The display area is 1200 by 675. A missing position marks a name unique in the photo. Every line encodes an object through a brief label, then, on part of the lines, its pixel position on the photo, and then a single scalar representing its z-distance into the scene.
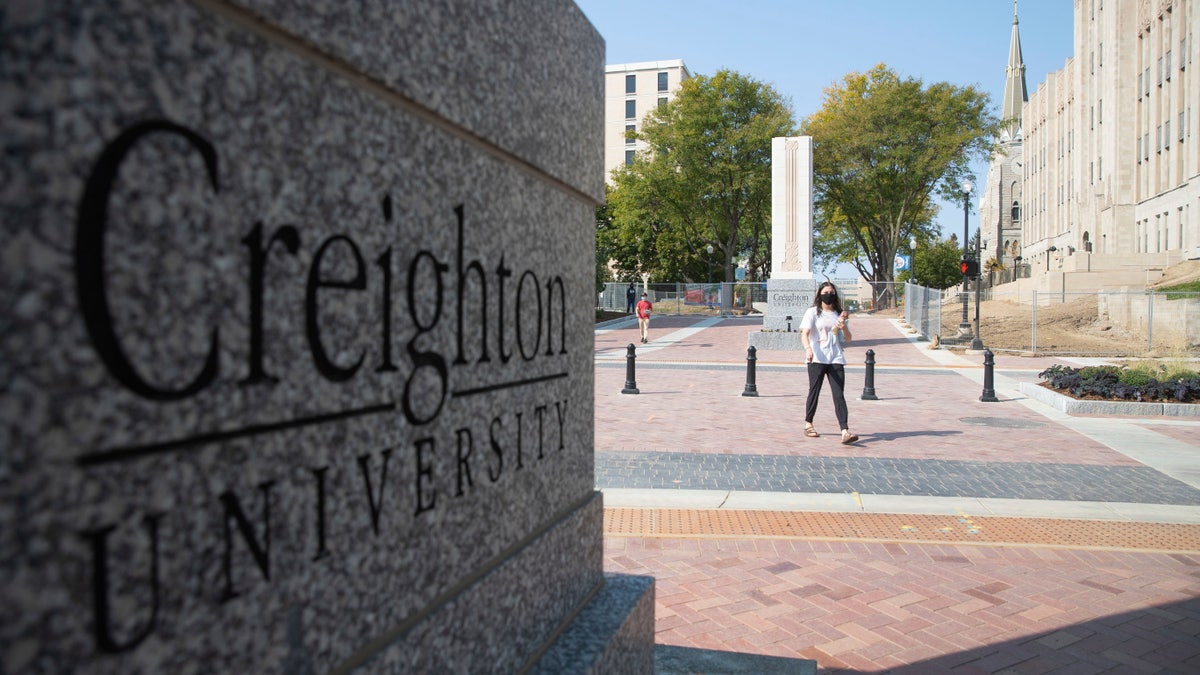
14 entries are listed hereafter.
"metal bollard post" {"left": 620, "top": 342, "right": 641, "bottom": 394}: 14.44
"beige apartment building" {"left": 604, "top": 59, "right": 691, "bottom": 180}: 84.69
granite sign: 0.89
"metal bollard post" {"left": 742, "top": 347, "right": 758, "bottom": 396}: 14.29
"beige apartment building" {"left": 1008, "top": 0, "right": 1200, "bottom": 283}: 42.81
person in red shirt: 27.65
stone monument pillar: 26.92
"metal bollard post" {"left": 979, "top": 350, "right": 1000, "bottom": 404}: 13.59
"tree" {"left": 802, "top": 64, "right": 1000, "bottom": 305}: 44.28
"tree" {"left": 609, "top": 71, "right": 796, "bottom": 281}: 46.84
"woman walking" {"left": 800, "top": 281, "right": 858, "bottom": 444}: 9.53
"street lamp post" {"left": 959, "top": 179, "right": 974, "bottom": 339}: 29.14
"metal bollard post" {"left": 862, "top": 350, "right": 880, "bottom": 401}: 13.73
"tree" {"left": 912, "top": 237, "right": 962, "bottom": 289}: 99.88
